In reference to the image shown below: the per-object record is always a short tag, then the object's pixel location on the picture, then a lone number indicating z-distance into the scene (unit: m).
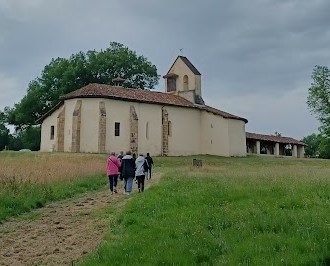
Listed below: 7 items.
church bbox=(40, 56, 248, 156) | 45.25
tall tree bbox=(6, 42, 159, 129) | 62.34
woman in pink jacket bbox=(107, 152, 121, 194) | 18.14
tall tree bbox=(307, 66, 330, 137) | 59.53
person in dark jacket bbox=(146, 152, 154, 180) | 23.64
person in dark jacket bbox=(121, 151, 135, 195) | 17.50
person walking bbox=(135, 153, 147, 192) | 17.53
